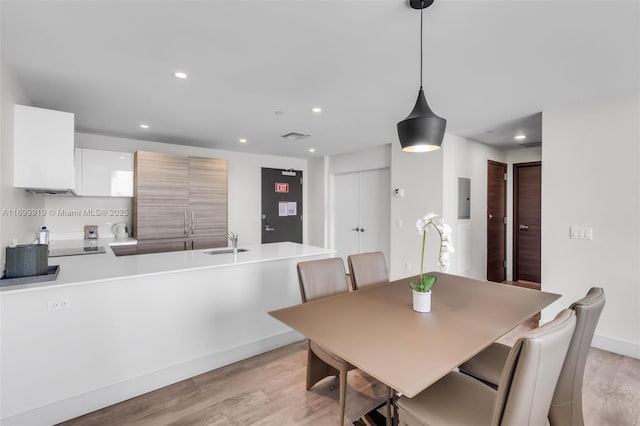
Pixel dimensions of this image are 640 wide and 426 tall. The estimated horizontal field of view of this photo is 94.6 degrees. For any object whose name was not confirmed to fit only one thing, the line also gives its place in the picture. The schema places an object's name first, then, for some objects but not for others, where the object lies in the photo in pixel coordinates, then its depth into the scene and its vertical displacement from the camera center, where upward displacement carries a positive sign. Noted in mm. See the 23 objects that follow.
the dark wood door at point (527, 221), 4867 -137
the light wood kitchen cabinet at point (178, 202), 4008 +155
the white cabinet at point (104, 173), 3781 +525
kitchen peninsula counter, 1750 -808
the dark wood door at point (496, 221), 4824 -135
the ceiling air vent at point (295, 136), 4148 +1105
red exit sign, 5999 +529
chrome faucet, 2857 -314
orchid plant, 1567 -190
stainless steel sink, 3032 -405
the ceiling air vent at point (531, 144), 4616 +1099
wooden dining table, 1109 -559
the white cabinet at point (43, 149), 2293 +508
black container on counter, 1879 -317
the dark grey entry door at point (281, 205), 5814 +152
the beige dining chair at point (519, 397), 932 -621
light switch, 2855 -193
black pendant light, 1617 +475
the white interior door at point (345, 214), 5660 -23
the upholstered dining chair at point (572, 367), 1290 -808
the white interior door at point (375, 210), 5059 +51
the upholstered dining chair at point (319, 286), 2014 -531
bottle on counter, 2791 -235
